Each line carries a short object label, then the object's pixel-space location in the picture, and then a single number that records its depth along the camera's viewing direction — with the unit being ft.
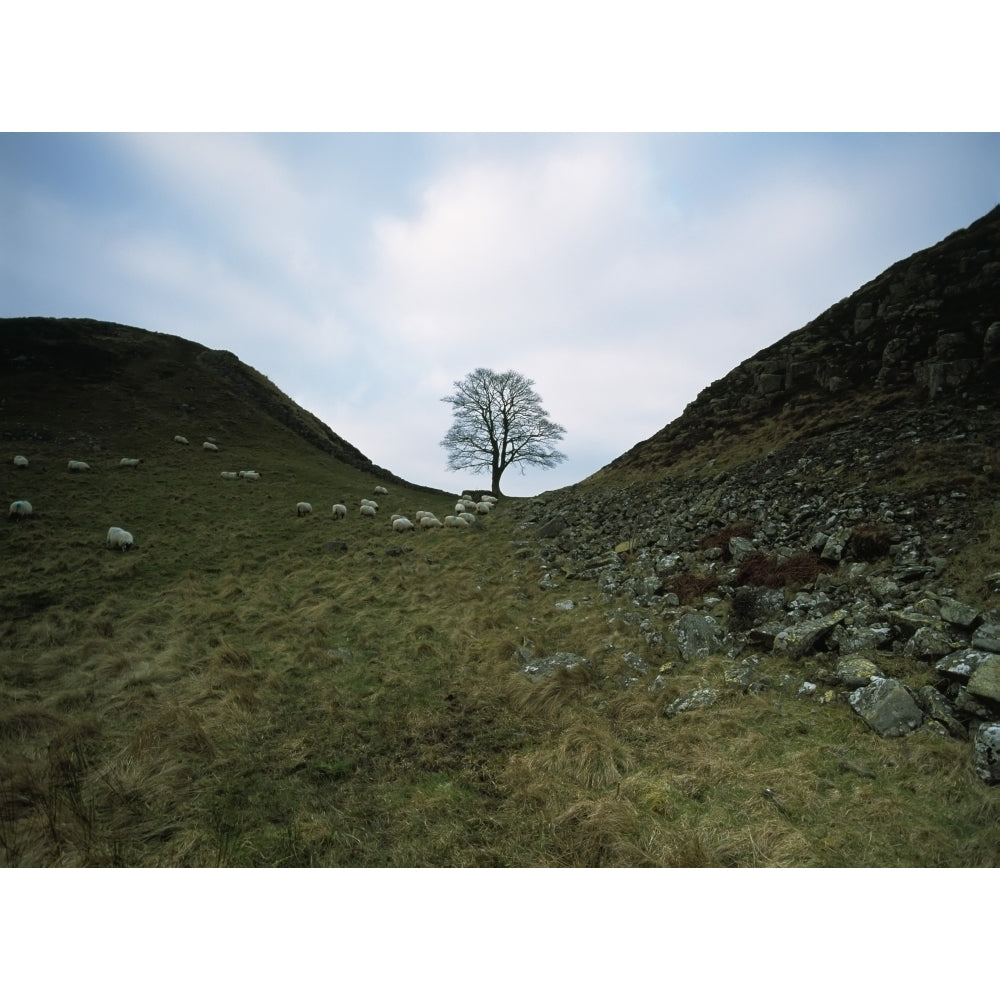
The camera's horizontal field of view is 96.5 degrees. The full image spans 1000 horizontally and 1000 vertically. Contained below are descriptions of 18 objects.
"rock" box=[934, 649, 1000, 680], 16.44
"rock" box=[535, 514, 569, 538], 59.31
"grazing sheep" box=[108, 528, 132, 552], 49.57
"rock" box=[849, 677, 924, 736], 16.19
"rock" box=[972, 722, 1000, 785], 13.54
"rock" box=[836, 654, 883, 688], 18.61
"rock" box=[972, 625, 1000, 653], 17.02
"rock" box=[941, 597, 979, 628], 18.70
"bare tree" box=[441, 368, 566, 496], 146.72
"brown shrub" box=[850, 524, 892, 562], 27.63
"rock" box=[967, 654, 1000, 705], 15.23
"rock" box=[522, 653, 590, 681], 24.85
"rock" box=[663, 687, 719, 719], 20.35
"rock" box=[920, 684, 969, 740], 15.33
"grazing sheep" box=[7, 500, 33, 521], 54.49
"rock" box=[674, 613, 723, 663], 25.08
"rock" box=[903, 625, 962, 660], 18.31
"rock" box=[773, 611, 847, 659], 21.85
